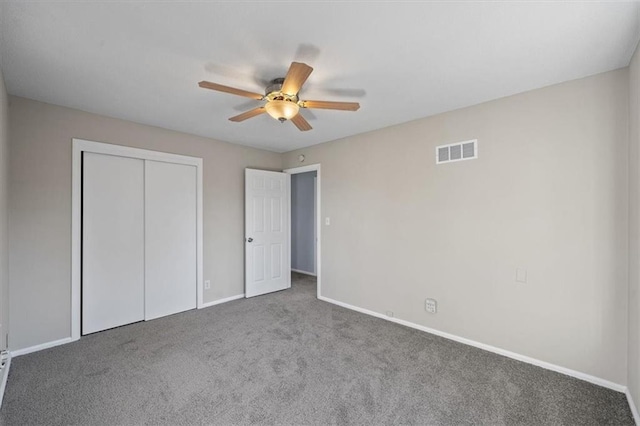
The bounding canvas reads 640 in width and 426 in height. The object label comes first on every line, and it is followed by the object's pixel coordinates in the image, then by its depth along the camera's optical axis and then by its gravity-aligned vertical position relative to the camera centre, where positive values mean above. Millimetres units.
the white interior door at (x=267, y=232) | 4348 -312
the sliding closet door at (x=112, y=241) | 3021 -313
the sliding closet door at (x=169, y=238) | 3475 -321
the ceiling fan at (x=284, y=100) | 1858 +821
